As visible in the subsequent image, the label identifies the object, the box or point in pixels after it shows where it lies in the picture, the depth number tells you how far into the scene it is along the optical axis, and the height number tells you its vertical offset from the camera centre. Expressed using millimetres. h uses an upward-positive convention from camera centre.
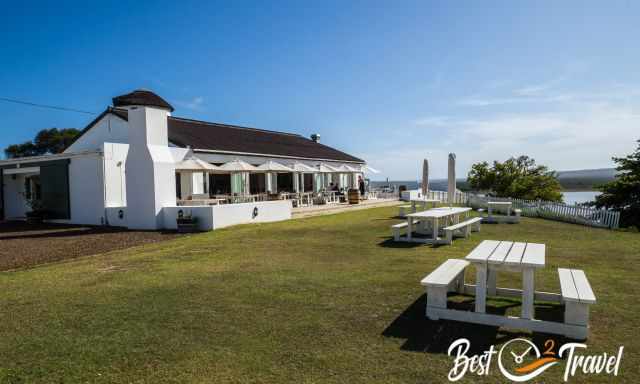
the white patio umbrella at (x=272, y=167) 19922 +1019
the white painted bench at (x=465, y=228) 9898 -1215
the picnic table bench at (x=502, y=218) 14732 -1296
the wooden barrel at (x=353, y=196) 24125 -632
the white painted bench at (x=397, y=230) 10179 -1154
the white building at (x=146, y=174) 14477 +717
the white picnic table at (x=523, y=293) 3951 -1124
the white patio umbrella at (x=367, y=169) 33556 +1402
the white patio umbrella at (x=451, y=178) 12500 +187
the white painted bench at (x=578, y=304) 3814 -1215
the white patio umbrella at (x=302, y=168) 22534 +1067
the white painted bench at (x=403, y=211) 15344 -1011
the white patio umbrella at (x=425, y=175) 14539 +326
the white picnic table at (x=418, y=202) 13162 -627
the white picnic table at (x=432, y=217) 9891 -809
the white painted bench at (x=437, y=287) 4387 -1140
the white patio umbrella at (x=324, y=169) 24844 +1124
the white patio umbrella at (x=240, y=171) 17812 +759
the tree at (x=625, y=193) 17047 -541
